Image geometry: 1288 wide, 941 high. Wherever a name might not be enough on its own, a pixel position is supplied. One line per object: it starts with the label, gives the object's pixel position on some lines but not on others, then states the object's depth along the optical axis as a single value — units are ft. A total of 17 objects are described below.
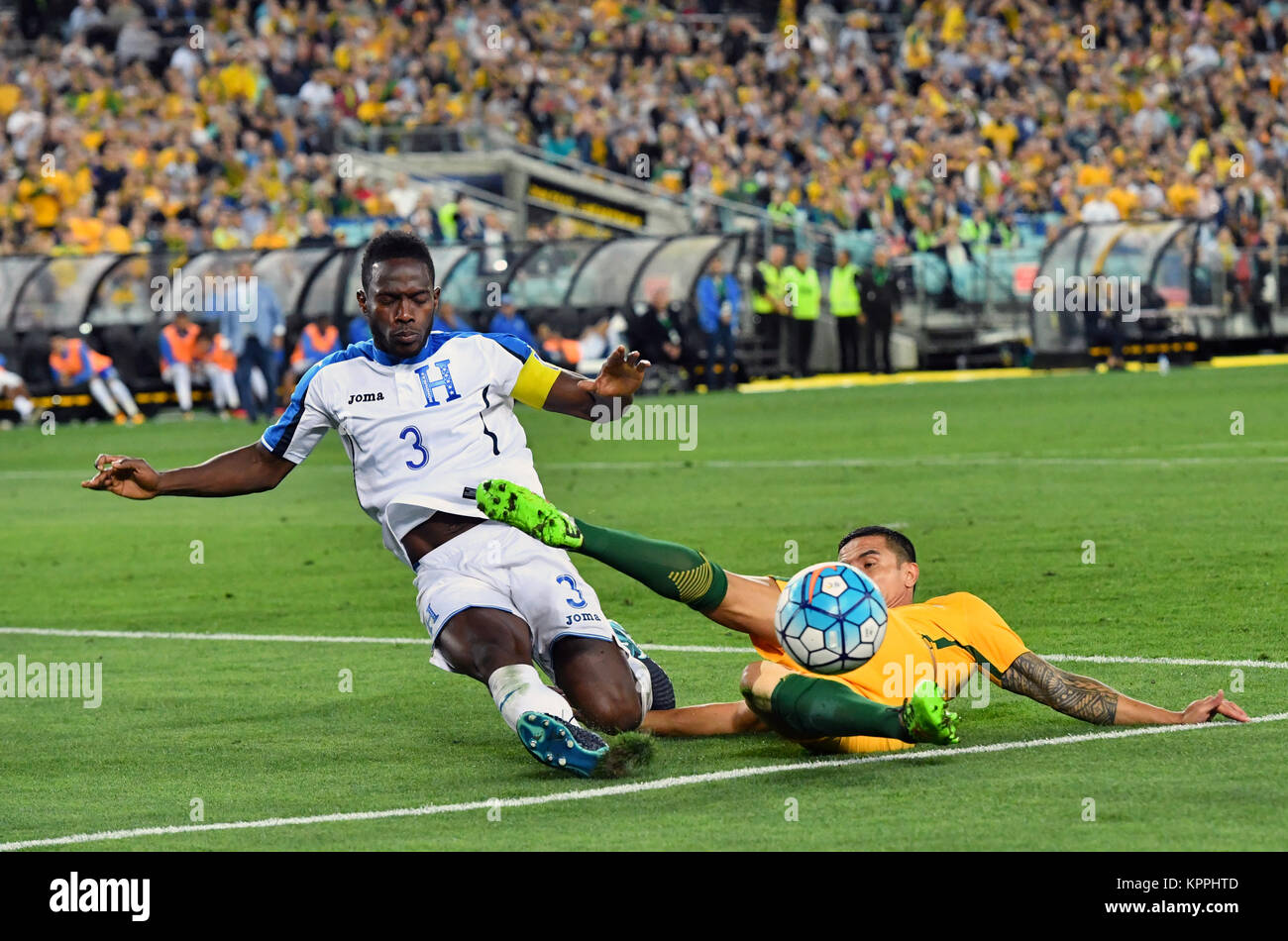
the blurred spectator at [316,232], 105.09
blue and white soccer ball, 22.12
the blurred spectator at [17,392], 99.76
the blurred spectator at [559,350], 98.17
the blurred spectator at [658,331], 99.19
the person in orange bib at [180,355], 97.86
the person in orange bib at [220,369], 99.81
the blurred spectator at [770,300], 106.01
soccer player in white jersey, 24.47
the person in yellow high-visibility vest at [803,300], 105.60
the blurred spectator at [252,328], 96.94
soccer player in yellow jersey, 22.20
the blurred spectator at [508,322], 96.99
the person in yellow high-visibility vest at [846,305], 106.73
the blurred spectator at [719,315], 99.09
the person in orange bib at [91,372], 98.94
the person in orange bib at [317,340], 97.25
